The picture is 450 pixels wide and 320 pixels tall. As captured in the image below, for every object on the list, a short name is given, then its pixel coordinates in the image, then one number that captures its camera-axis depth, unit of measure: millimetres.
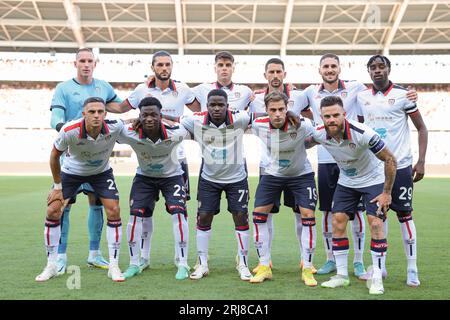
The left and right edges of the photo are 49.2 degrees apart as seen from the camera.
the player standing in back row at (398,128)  4783
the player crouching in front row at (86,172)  4805
